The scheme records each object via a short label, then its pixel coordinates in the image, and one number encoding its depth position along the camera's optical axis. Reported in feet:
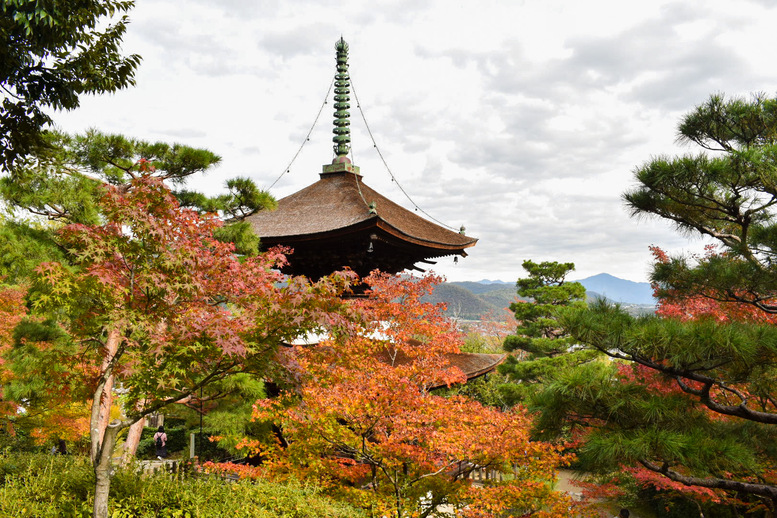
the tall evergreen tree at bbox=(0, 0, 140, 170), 15.90
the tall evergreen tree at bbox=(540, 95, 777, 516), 13.61
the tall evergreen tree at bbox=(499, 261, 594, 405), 51.47
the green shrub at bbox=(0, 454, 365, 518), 15.31
